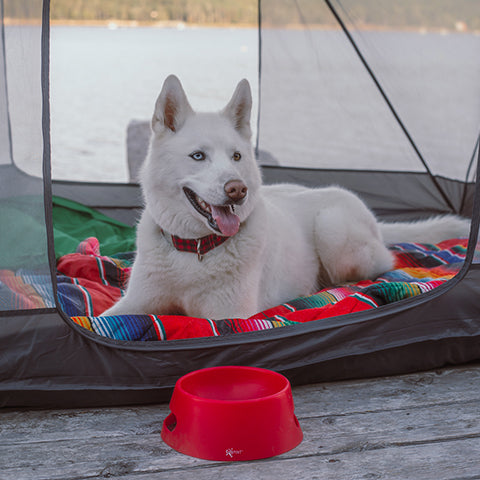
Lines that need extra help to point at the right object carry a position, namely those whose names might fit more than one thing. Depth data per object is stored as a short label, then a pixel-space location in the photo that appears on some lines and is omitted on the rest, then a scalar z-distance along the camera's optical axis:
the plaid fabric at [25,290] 1.75
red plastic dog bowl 1.42
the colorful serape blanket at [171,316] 1.83
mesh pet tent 1.74
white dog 2.05
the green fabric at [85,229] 3.27
